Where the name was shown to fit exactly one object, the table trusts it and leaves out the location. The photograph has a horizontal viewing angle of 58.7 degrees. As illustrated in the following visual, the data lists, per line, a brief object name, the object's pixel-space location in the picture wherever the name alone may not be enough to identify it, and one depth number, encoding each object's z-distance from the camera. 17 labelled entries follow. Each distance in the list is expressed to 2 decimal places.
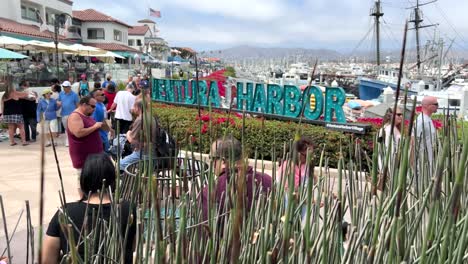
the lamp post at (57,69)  14.82
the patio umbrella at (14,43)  13.62
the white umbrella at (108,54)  20.14
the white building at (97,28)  42.23
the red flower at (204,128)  6.47
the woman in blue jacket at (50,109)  7.02
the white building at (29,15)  22.28
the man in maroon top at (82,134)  3.76
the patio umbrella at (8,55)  11.57
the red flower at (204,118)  6.77
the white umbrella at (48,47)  15.58
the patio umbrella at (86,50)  17.33
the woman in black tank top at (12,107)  7.32
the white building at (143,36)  55.09
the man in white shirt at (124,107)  6.34
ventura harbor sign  7.24
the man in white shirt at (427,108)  3.60
